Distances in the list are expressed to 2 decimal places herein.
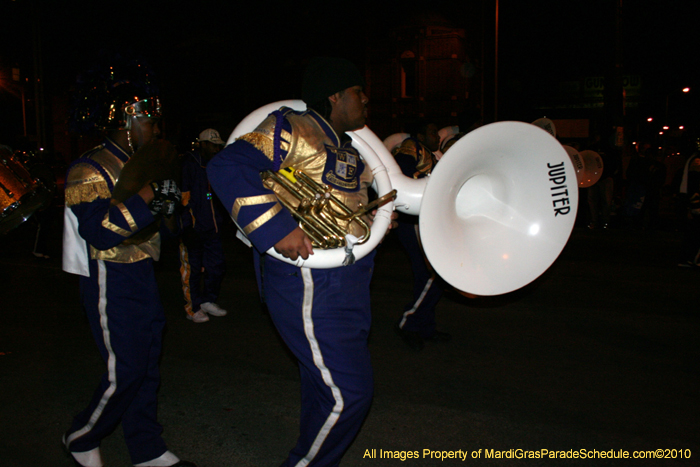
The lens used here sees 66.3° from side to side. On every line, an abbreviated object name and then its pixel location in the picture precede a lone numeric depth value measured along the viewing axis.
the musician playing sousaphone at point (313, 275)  2.12
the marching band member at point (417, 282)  4.61
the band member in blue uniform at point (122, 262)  2.42
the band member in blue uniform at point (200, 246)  5.45
